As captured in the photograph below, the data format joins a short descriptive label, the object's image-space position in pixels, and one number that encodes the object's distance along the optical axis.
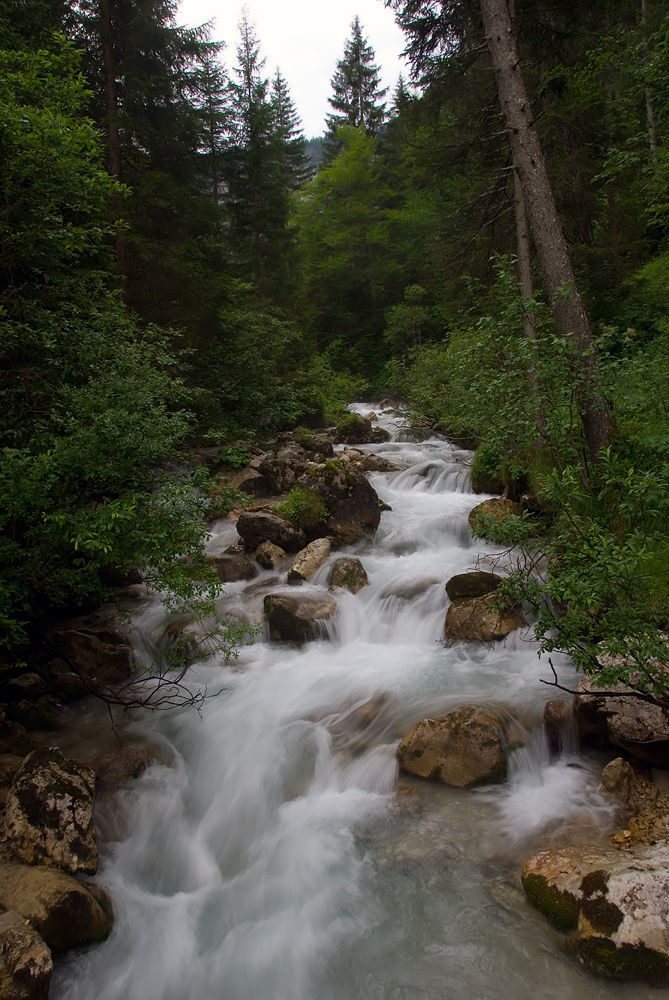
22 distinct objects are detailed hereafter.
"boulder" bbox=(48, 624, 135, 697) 7.04
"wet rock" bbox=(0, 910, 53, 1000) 3.19
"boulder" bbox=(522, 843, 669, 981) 3.18
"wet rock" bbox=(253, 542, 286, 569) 10.05
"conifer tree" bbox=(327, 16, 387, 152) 44.47
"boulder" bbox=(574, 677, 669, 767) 4.55
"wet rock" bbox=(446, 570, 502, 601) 7.71
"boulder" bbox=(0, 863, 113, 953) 3.66
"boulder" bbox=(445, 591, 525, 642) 7.21
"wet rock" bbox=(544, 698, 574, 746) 5.32
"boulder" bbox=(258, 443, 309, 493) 13.77
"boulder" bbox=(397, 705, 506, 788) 5.03
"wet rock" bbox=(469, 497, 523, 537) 9.49
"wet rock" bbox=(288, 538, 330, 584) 9.41
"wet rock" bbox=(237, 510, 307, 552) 10.48
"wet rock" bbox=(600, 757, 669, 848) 4.04
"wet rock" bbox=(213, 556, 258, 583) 9.73
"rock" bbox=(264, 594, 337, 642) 8.06
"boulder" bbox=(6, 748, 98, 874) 4.13
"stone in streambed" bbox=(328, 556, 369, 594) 9.09
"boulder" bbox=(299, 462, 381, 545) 10.83
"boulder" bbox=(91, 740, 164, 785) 5.43
